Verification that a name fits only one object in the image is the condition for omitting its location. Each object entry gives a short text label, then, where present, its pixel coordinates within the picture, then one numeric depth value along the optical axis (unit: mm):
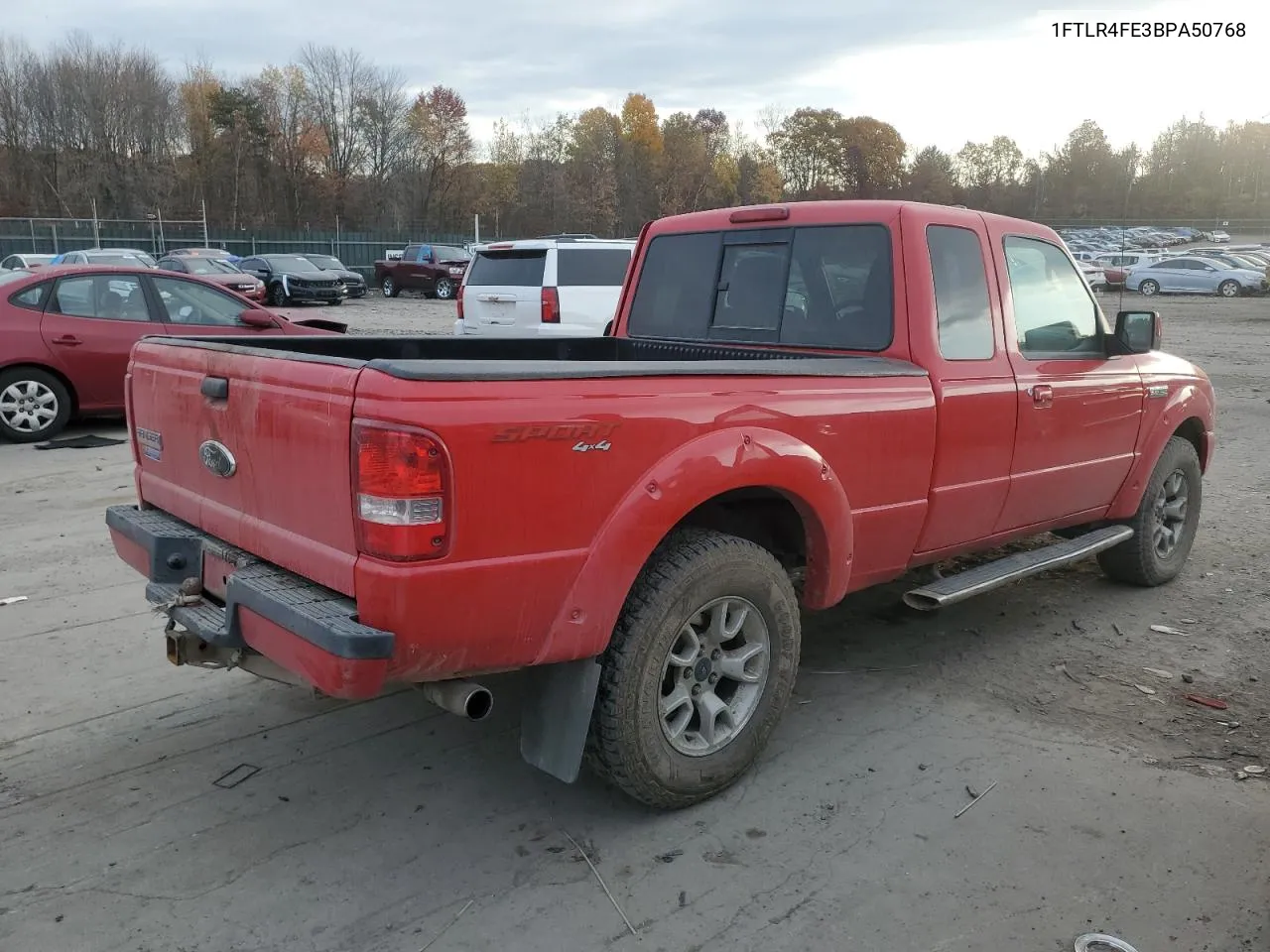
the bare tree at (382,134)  79250
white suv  12273
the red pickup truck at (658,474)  2643
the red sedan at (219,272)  24453
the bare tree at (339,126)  79812
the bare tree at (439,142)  80188
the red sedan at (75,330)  9195
